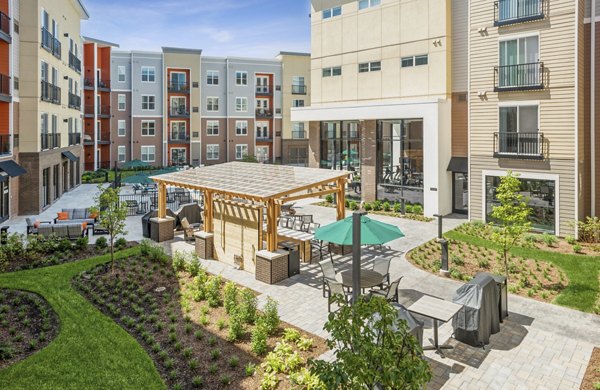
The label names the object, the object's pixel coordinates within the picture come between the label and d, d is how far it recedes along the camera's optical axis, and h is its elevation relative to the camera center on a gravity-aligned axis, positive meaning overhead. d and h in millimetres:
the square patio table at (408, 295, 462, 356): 9094 -2856
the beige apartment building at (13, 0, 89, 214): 24906 +5490
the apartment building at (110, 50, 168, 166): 52250 +9576
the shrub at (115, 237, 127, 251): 17750 -2597
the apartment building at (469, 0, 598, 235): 19422 +3731
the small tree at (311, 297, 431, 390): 4582 -1958
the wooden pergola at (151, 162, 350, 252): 14281 -12
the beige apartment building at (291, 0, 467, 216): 24922 +5679
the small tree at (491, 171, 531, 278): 13315 -996
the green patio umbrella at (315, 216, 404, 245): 11945 -1472
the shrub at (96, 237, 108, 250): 17688 -2570
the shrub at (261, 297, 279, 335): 10059 -3317
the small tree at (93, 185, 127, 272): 14312 -1008
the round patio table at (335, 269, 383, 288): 12033 -2812
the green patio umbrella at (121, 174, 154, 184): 28362 +261
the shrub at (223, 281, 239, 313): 11309 -3171
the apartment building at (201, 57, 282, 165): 54469 +9780
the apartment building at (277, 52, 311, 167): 56219 +11214
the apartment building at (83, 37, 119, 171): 47656 +9482
